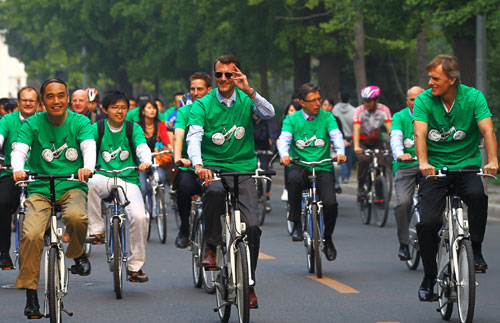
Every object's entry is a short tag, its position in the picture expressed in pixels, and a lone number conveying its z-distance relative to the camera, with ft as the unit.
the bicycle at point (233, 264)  49.19
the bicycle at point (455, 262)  47.93
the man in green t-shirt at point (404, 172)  72.23
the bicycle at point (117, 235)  61.11
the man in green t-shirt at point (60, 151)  53.67
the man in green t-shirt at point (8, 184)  63.05
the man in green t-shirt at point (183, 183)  63.82
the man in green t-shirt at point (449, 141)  51.21
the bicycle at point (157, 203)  92.43
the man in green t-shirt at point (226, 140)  53.72
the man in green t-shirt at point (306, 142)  73.46
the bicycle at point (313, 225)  69.15
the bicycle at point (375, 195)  102.47
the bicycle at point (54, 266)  48.16
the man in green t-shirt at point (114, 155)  65.16
